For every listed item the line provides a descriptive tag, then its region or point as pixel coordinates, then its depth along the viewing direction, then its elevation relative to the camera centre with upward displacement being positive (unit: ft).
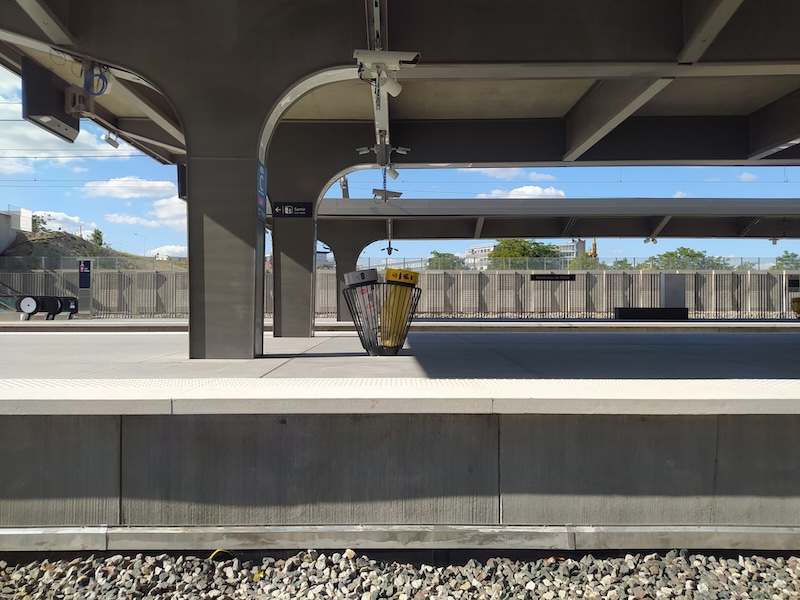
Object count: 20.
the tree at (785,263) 129.39 +8.46
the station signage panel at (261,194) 27.43 +5.00
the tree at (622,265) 129.70 +8.07
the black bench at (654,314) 93.61 -1.76
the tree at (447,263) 131.27 +8.64
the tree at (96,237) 298.74 +32.85
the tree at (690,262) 128.06 +8.55
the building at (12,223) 207.61 +29.25
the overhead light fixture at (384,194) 60.95 +11.19
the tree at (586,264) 127.75 +8.27
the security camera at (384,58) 24.48 +9.97
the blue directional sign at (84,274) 84.13 +4.05
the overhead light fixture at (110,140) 43.86 +11.80
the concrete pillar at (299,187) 44.29 +8.53
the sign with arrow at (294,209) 44.75 +6.92
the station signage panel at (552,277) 120.47 +5.14
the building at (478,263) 131.34 +8.59
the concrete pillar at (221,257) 26.89 +2.04
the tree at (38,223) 244.75 +32.81
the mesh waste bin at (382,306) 29.76 -0.16
